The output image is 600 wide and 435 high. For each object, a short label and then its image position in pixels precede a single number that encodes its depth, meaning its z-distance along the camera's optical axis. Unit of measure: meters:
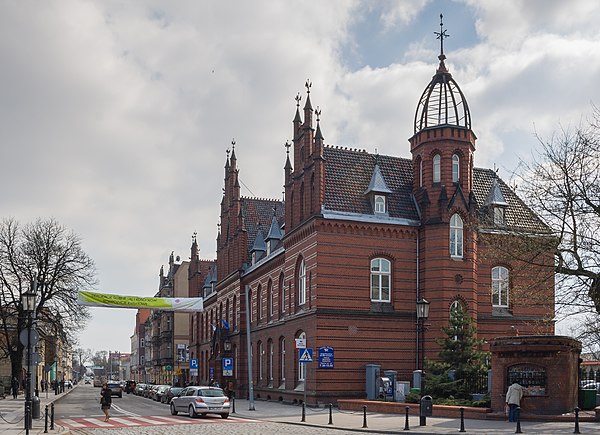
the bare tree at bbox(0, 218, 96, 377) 57.25
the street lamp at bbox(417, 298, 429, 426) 27.85
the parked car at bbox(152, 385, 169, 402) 54.81
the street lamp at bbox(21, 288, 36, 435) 24.12
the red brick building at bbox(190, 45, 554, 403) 39.09
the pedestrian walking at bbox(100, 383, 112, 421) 32.42
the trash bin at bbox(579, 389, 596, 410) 29.06
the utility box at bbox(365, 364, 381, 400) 37.59
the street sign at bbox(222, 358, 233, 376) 46.00
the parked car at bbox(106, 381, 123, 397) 63.84
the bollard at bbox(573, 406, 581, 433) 22.41
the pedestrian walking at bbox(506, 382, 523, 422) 26.52
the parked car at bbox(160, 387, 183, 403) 49.87
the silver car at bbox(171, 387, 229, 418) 33.19
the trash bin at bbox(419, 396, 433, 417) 26.12
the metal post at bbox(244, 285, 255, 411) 37.62
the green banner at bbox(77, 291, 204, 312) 47.38
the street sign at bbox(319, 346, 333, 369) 33.09
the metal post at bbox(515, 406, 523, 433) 22.28
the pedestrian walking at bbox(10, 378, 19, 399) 58.00
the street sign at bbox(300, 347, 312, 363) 31.47
